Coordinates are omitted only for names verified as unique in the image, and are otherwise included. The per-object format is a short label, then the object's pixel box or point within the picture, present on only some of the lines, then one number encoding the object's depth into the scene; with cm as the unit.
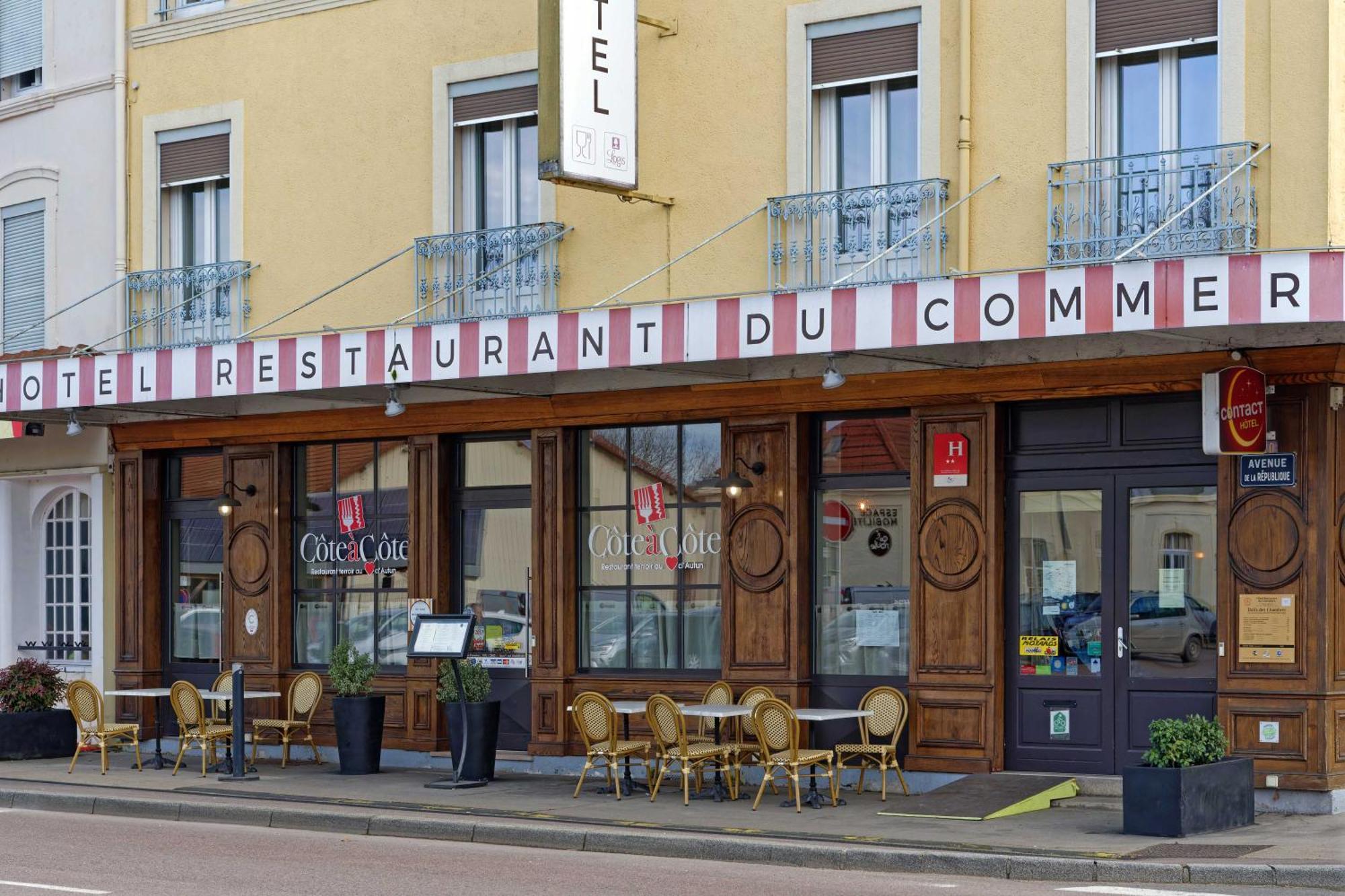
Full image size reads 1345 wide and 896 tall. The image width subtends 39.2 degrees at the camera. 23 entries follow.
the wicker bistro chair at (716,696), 1570
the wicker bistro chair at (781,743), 1401
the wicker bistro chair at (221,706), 1823
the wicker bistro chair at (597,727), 1505
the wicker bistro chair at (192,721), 1722
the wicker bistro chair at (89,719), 1762
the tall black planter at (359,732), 1714
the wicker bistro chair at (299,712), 1806
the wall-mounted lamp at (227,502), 1928
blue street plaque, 1354
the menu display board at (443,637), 1550
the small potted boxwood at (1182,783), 1218
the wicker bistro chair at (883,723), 1488
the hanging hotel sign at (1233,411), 1334
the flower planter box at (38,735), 1900
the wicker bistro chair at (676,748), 1452
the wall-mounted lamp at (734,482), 1599
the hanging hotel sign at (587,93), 1488
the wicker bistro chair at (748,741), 1509
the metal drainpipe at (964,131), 1460
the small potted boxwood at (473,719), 1594
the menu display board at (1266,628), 1355
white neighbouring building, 2028
